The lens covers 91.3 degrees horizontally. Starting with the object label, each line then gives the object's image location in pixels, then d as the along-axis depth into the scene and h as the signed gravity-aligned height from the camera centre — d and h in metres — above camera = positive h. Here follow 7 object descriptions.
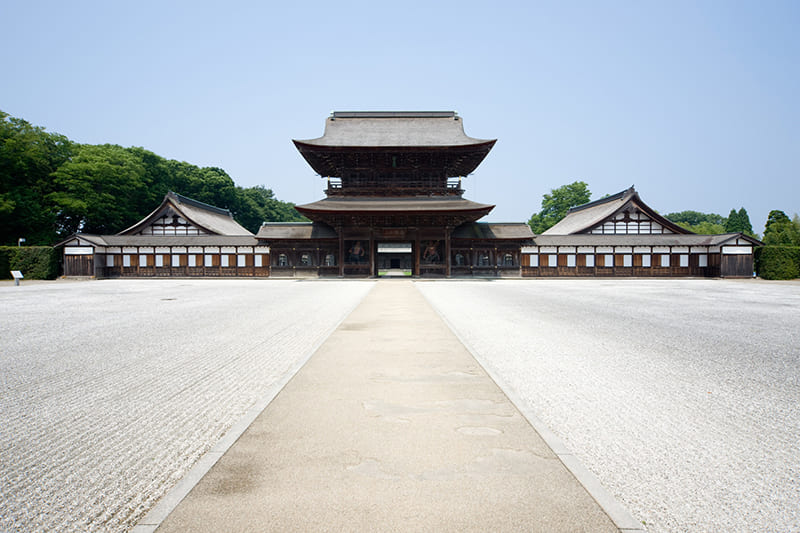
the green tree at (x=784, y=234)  39.47 +2.89
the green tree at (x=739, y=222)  64.94 +6.66
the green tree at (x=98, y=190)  38.81 +8.01
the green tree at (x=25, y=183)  34.81 +7.95
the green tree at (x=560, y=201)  65.62 +10.49
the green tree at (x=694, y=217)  110.38 +12.83
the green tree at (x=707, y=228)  68.38 +6.05
